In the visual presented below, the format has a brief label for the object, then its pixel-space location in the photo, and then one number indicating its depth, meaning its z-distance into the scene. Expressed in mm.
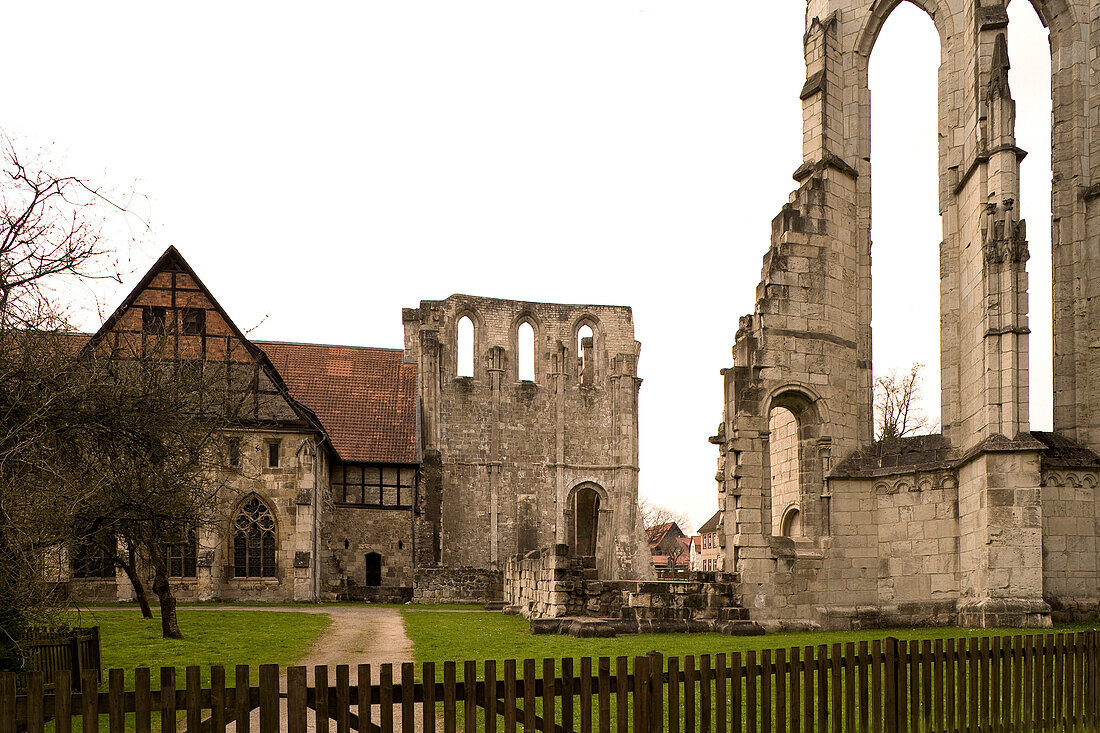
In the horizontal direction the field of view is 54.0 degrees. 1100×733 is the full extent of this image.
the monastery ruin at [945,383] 16859
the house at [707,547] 85188
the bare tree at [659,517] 111681
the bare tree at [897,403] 36541
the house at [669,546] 93312
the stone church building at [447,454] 32469
